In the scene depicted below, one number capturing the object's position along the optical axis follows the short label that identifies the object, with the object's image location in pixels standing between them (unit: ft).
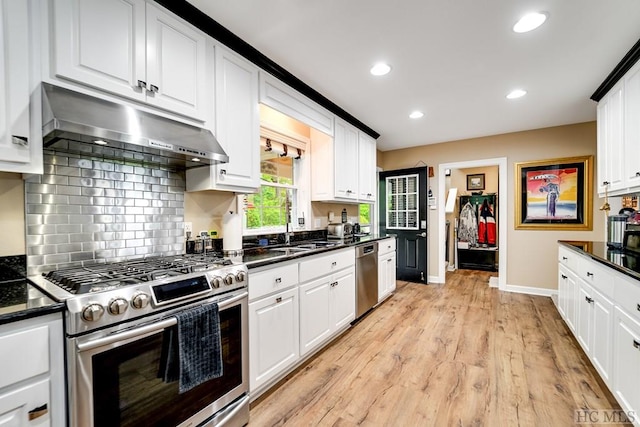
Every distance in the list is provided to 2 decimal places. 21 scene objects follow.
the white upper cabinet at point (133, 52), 4.26
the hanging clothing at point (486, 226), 20.31
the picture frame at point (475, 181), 21.33
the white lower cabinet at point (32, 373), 3.04
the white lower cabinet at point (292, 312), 6.06
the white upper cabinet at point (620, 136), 7.61
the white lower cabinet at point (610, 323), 5.03
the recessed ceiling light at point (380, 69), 8.08
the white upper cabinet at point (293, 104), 7.77
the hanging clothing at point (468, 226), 20.57
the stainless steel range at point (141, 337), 3.49
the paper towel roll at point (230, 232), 7.09
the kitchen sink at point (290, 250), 7.68
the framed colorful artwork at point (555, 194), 13.17
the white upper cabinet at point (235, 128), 6.46
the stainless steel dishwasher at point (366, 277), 10.36
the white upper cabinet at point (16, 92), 3.75
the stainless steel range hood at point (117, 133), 4.00
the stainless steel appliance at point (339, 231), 11.50
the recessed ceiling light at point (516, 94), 9.79
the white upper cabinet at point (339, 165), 10.99
